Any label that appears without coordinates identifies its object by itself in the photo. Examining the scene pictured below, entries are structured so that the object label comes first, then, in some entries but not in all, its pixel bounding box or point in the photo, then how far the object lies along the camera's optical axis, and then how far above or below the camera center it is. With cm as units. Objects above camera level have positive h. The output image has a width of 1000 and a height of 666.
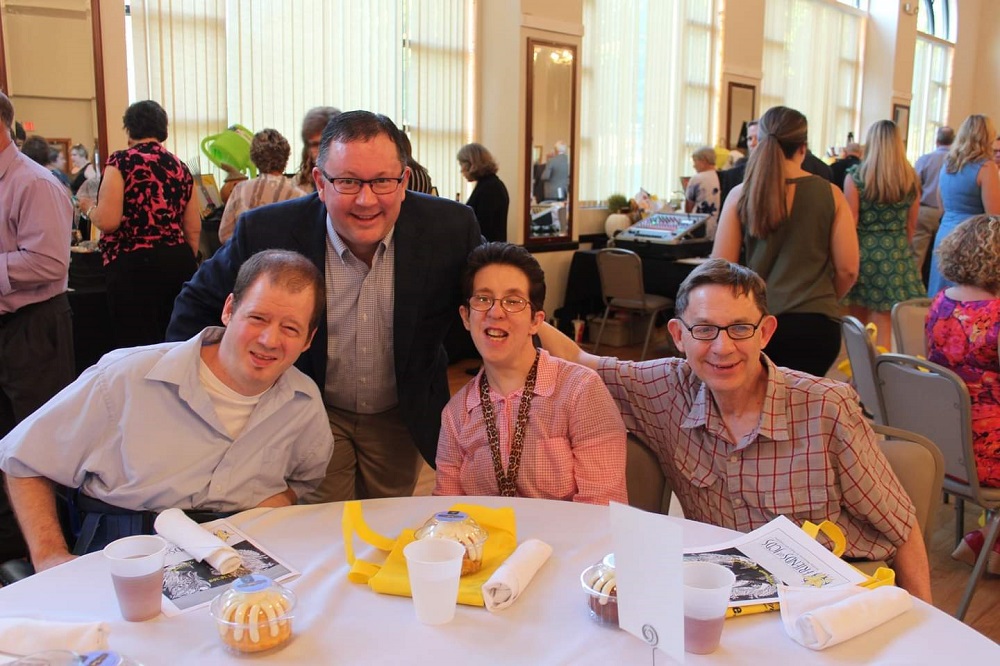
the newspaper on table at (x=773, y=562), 126 -58
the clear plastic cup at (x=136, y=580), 115 -54
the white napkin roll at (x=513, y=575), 124 -58
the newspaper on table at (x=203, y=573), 123 -60
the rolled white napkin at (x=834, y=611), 113 -57
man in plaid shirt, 168 -49
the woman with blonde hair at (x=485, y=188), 574 +8
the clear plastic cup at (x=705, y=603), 108 -52
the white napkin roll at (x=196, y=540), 132 -56
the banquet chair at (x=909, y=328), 343 -51
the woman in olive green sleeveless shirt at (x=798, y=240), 311 -14
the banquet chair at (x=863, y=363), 282 -55
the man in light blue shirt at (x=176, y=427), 160 -46
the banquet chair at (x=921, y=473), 173 -56
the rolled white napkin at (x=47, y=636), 106 -57
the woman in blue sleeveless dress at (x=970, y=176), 498 +18
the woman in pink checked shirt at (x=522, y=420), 182 -49
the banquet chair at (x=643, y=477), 193 -64
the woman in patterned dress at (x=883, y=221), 446 -9
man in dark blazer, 213 -25
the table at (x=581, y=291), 714 -78
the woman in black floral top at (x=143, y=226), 380 -15
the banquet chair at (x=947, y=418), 248 -65
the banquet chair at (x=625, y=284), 607 -62
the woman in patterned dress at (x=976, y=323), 264 -39
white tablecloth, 111 -61
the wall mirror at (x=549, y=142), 677 +49
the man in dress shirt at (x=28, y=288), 285 -33
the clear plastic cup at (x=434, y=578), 116 -53
